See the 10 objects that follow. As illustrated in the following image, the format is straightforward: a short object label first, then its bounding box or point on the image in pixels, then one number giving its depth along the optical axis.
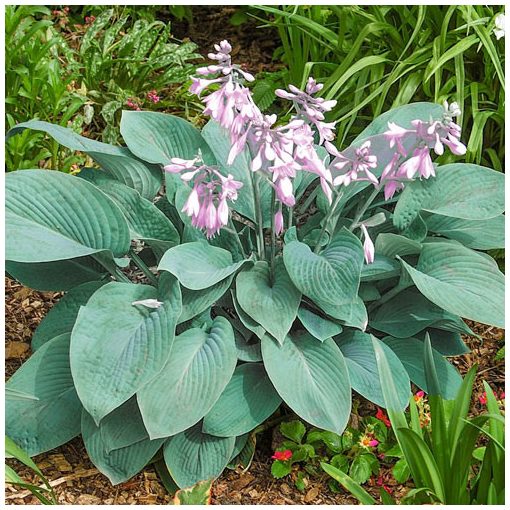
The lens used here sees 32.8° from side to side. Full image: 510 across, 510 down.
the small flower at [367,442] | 2.31
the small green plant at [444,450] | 1.87
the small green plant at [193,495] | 2.06
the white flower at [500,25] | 2.72
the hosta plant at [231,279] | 2.10
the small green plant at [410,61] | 2.80
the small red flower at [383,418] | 2.41
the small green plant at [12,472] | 1.95
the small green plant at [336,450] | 2.30
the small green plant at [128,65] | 3.58
